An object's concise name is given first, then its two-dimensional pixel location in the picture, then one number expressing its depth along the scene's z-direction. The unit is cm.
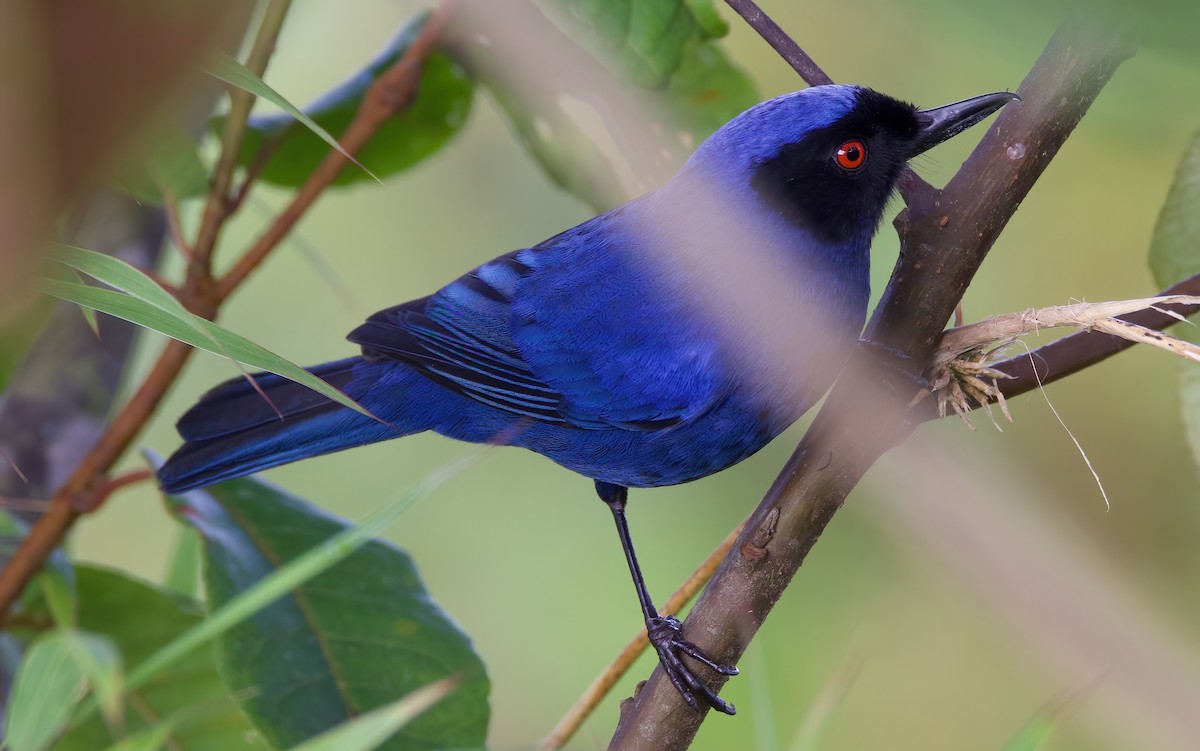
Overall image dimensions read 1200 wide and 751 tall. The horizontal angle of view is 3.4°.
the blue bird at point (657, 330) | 308
